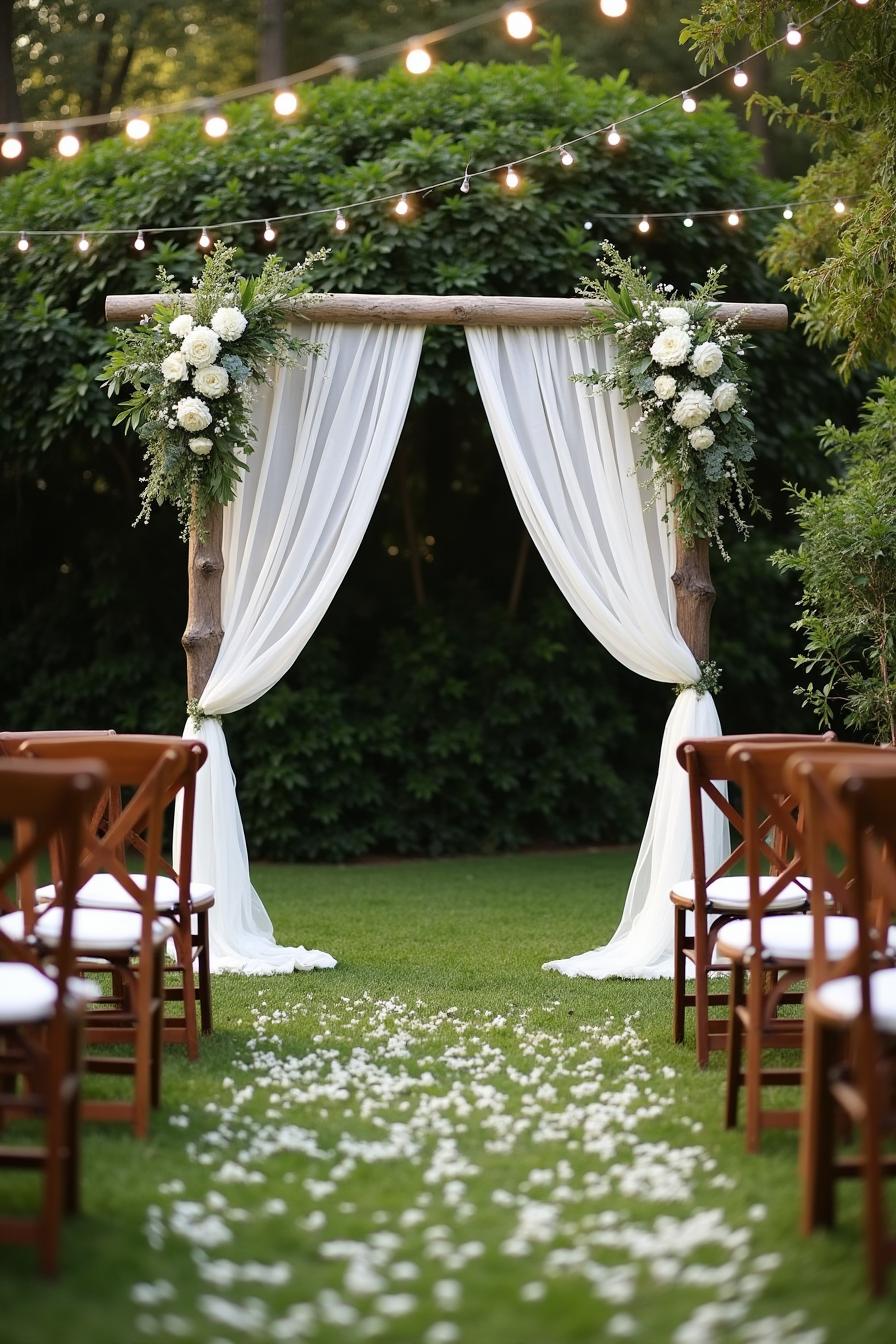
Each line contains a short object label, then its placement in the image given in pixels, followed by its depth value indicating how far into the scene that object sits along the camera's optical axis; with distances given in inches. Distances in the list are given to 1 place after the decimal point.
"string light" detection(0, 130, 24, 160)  243.8
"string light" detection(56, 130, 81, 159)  238.1
